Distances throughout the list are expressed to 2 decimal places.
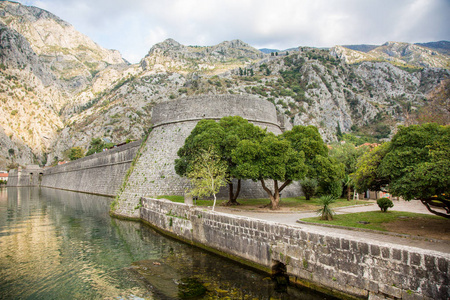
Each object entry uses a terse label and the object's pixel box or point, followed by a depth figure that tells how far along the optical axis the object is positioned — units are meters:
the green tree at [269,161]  15.93
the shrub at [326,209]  13.09
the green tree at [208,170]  15.77
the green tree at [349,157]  28.03
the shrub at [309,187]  25.22
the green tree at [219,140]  17.72
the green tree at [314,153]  16.80
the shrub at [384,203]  15.72
